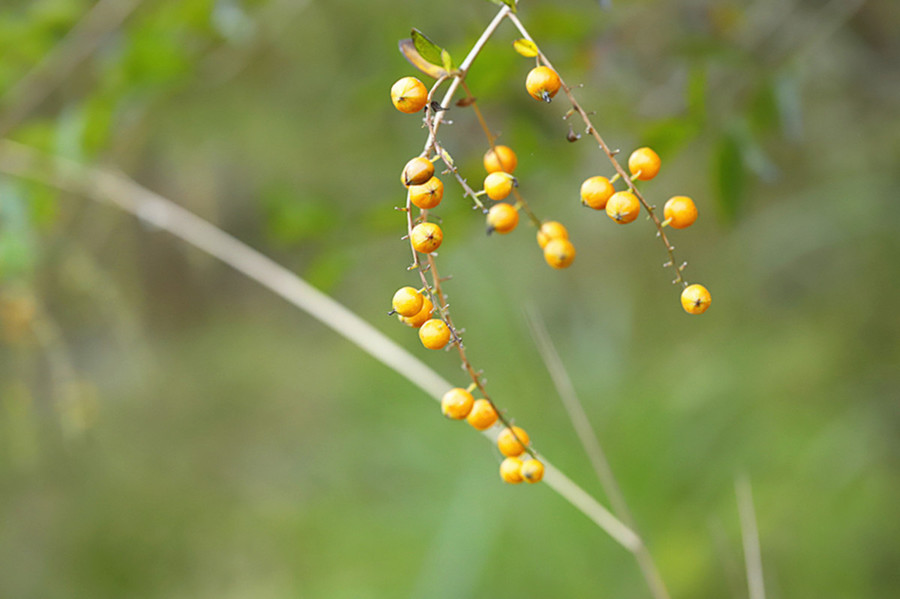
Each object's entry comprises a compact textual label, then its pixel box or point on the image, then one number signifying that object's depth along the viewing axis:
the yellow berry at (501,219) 1.01
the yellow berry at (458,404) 1.02
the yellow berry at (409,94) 0.99
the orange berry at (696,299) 1.01
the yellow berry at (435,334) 1.00
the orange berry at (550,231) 1.03
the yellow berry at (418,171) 0.98
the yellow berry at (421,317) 1.01
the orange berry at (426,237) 0.99
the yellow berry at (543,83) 0.99
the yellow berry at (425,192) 0.99
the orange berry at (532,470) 1.02
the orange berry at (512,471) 1.03
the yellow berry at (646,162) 1.01
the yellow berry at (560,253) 1.01
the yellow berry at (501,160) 1.03
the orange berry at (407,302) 1.00
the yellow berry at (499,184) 1.00
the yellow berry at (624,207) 1.00
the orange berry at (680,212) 1.01
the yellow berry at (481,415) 1.03
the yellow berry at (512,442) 1.04
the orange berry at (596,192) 1.00
